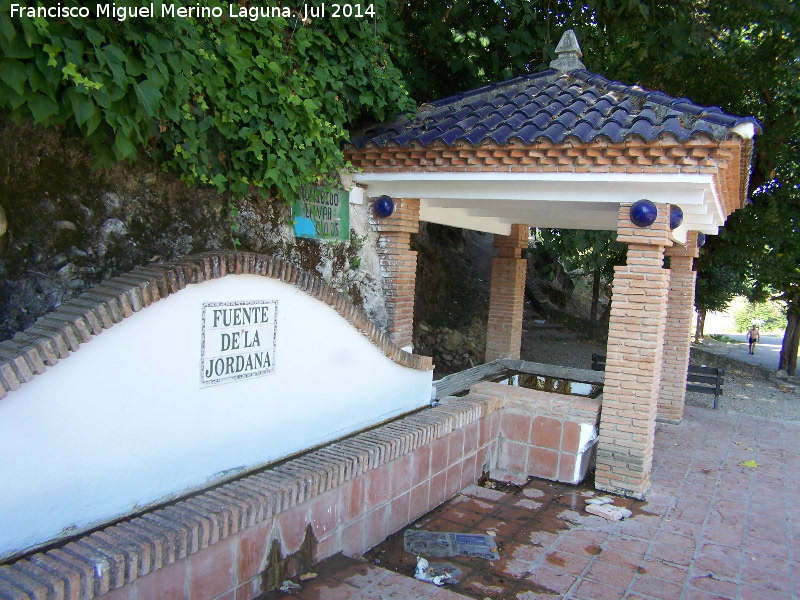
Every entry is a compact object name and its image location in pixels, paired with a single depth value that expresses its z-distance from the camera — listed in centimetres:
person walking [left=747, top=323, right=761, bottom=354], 2362
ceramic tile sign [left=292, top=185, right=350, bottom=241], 543
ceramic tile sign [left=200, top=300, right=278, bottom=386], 376
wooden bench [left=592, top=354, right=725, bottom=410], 1028
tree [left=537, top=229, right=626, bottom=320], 1111
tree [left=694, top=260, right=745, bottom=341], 1836
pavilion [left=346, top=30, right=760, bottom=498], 515
